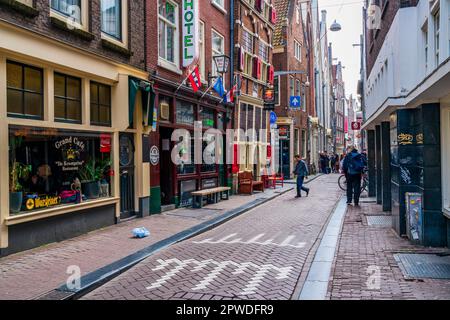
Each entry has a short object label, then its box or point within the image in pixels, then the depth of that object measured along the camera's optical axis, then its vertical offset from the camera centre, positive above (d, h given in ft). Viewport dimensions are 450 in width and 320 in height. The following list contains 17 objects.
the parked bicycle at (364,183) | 60.03 -3.61
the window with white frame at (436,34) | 24.62 +7.09
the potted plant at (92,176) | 30.89 -1.18
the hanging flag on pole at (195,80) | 42.32 +7.93
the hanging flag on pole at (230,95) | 56.24 +8.36
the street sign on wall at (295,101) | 84.48 +11.26
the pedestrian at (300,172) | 54.34 -1.77
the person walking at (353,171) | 45.39 -1.43
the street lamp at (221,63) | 49.88 +11.20
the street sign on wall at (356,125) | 82.04 +6.16
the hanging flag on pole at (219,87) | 50.30 +8.54
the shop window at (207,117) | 50.95 +5.06
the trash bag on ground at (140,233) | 28.91 -4.96
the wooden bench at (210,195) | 44.56 -4.08
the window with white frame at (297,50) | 103.76 +26.66
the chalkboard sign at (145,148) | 37.29 +1.00
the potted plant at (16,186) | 24.13 -1.44
